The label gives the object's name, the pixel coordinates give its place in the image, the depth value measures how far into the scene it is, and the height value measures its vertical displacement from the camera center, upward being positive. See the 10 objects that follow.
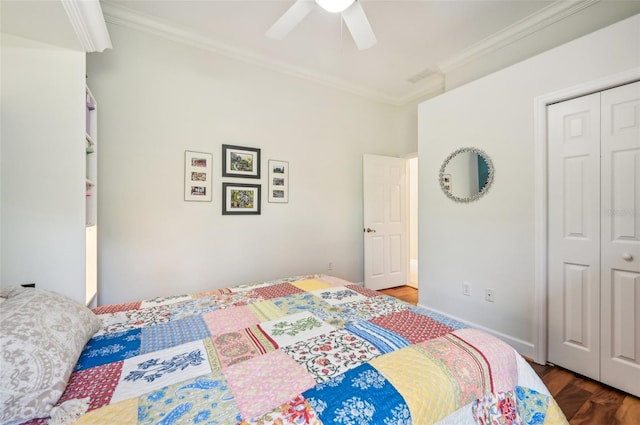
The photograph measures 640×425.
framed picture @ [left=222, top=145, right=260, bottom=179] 2.86 +0.52
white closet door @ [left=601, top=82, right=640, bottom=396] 1.71 -0.17
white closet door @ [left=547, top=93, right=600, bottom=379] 1.87 -0.16
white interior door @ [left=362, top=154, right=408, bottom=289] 3.81 -0.13
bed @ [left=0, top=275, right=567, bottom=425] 0.74 -0.53
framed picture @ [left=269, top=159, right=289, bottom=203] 3.15 +0.35
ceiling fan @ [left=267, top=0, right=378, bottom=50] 1.68 +1.25
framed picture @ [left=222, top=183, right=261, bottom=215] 2.87 +0.14
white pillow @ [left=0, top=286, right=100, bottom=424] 0.70 -0.40
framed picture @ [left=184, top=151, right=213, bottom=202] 2.68 +0.35
